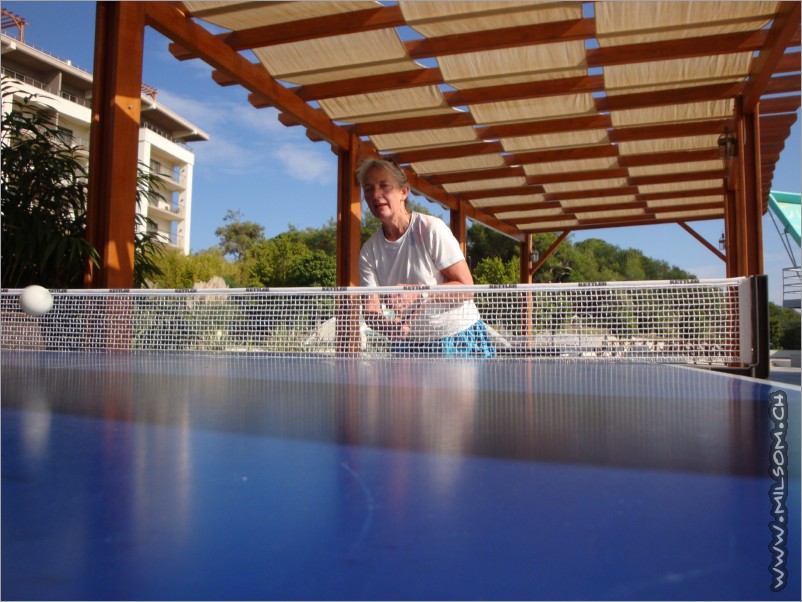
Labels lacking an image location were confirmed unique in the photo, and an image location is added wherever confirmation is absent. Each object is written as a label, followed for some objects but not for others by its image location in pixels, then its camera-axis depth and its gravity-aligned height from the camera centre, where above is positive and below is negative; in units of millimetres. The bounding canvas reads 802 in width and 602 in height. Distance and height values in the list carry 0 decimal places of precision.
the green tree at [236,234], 40812 +6485
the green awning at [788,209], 15316 +3282
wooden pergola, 4148 +2292
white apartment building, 30953 +12714
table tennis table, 426 -161
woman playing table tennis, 3102 +329
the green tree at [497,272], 19562 +2084
